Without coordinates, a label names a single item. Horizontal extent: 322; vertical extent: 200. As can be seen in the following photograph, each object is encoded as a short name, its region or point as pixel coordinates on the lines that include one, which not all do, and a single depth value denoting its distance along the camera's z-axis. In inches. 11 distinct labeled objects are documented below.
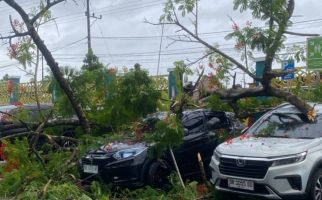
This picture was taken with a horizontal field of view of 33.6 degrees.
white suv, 305.4
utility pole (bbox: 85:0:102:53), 1370.8
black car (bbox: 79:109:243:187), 362.9
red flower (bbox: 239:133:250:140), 356.8
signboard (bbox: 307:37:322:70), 459.2
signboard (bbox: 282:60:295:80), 387.5
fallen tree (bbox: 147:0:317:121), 360.2
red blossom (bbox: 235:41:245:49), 374.5
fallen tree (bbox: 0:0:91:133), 343.0
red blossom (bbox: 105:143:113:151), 358.8
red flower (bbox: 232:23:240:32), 373.7
